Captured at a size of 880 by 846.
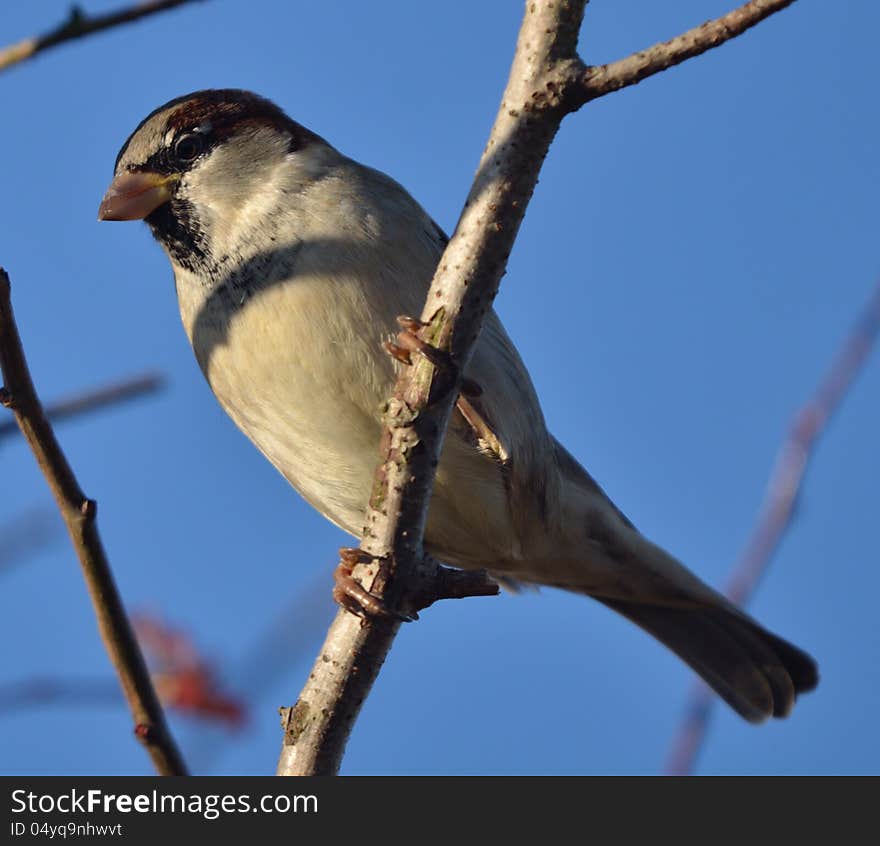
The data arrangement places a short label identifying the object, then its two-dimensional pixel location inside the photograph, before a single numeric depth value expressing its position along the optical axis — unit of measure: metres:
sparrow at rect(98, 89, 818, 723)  6.63
